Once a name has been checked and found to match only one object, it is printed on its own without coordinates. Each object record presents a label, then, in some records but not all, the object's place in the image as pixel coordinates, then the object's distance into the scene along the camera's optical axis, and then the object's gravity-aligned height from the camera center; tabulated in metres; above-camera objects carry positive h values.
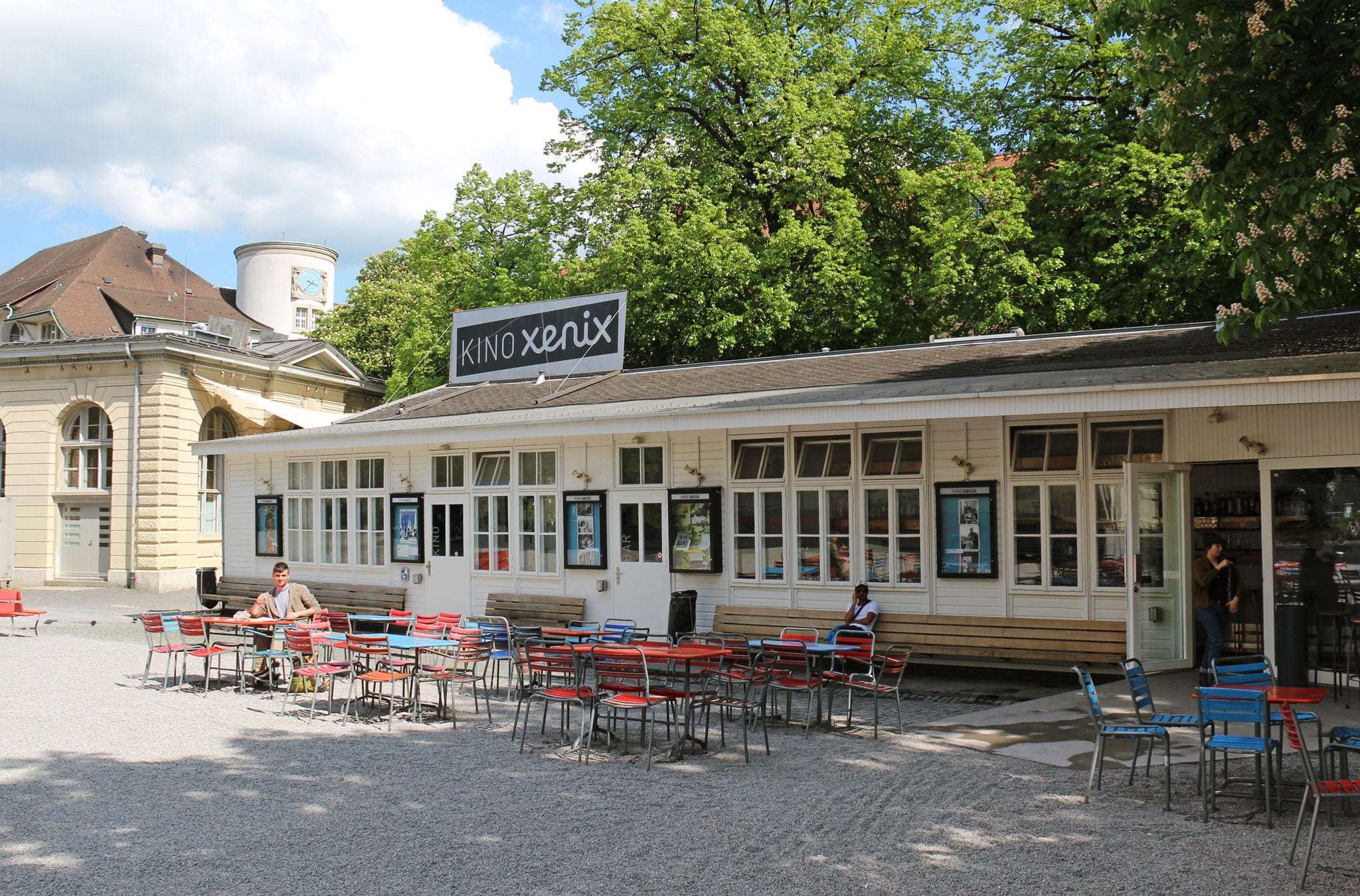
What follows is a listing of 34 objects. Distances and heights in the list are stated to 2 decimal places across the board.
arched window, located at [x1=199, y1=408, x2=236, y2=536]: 28.83 +0.76
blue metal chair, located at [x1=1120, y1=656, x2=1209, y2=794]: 7.38 -1.33
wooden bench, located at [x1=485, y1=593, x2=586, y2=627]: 15.26 -1.48
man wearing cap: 12.36 -1.23
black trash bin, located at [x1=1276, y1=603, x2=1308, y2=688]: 10.52 -1.42
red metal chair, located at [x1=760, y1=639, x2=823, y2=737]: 9.37 -1.49
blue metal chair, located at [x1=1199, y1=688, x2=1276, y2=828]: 6.42 -1.28
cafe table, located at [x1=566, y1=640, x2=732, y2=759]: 8.65 -1.24
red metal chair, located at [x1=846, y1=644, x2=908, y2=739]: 9.26 -1.55
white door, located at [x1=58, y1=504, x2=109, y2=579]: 27.59 -0.86
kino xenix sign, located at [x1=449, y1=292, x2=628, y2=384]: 18.84 +3.03
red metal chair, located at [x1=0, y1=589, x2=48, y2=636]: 16.61 -1.53
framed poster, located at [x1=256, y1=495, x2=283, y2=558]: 19.25 -0.34
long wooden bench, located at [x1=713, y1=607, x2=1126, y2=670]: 11.63 -1.51
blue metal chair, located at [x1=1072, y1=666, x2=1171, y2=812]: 7.02 -1.48
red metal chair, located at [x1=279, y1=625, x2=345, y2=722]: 10.70 -1.61
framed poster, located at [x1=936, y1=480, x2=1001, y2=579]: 12.38 -0.32
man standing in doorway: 11.16 -1.04
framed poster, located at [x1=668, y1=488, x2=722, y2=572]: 14.20 -0.33
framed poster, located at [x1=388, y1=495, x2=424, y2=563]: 17.22 -0.36
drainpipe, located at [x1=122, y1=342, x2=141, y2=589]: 26.75 +0.67
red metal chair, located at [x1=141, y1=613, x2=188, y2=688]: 12.25 -1.43
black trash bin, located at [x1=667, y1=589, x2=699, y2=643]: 13.82 -1.40
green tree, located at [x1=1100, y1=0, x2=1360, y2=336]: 8.21 +3.09
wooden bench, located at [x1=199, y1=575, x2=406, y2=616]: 17.25 -1.48
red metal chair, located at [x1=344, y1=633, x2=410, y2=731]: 10.32 -1.62
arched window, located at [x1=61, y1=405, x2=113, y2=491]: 27.61 +1.48
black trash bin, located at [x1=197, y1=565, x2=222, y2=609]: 19.56 -1.40
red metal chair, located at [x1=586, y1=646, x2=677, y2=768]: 8.36 -1.42
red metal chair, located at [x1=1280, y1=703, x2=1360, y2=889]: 5.50 -1.49
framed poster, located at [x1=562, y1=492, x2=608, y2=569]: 15.18 -0.35
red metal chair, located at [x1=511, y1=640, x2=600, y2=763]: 8.80 -1.54
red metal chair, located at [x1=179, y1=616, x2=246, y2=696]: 11.88 -1.55
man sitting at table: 12.43 -1.12
